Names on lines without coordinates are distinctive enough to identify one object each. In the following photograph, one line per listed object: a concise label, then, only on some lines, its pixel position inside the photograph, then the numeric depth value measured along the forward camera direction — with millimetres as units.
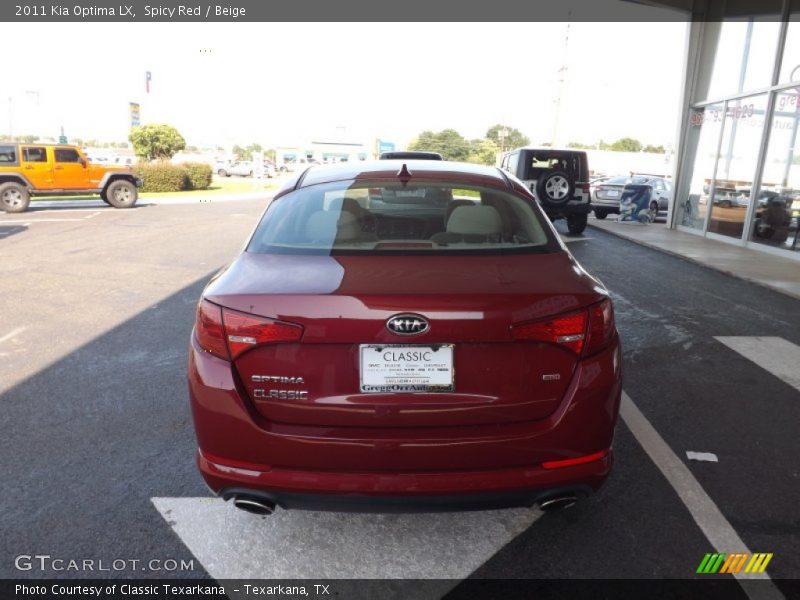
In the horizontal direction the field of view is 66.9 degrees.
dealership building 12336
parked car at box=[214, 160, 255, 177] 66125
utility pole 36562
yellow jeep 17703
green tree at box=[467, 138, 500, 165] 83688
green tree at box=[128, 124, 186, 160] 35062
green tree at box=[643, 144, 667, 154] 114175
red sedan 2131
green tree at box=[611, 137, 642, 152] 122750
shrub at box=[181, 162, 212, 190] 30242
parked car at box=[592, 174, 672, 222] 19641
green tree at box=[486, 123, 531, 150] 106831
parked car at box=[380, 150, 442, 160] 14113
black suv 14242
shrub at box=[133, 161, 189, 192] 28141
